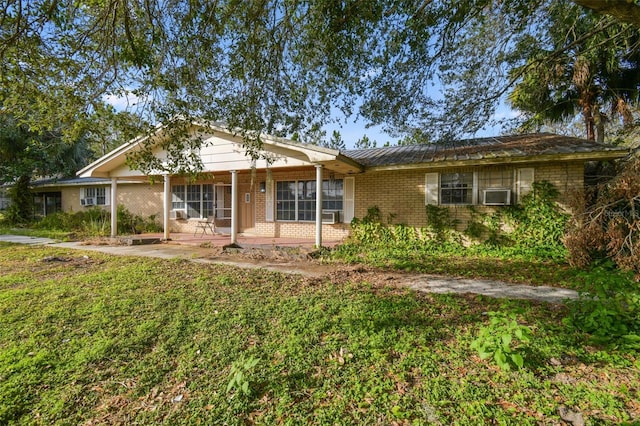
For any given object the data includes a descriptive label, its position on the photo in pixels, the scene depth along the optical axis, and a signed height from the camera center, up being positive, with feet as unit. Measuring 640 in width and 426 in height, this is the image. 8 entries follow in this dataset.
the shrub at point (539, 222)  26.43 -0.76
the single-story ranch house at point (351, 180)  27.02 +3.72
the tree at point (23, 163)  54.97 +9.48
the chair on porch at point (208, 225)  43.52 -1.99
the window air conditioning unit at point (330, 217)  36.58 -0.59
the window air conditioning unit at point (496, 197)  28.84 +1.58
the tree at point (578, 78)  21.53 +13.37
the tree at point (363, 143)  110.83 +26.39
